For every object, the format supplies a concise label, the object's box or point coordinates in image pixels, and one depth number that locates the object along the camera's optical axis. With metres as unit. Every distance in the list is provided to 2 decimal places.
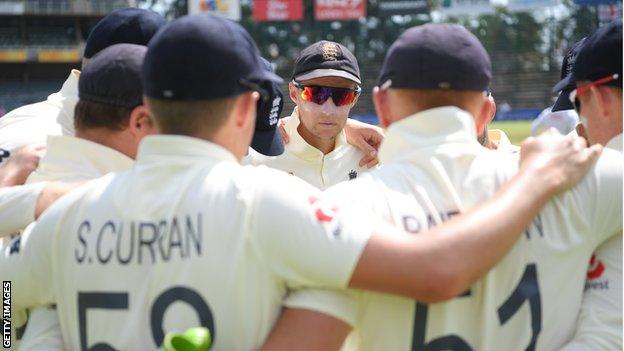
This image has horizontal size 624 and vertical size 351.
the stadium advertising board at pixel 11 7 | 49.56
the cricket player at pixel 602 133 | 2.59
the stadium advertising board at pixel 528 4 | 46.09
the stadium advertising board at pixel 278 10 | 53.19
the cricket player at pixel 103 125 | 2.87
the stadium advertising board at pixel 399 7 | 54.53
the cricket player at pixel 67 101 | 3.77
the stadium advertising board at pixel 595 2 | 31.42
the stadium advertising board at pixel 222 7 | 45.06
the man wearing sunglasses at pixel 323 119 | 5.61
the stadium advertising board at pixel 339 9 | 55.41
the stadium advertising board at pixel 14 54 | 49.56
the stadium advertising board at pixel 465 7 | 50.16
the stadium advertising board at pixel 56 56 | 50.03
